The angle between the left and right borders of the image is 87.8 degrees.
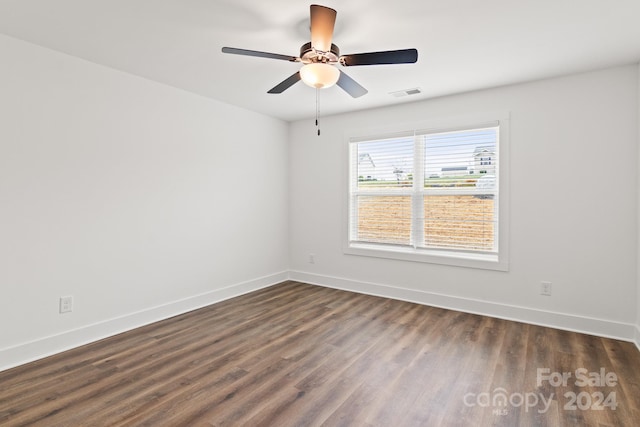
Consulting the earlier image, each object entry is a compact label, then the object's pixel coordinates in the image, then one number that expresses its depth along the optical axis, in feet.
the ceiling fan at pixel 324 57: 6.53
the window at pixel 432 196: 12.06
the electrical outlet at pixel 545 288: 10.89
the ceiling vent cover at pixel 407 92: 11.99
